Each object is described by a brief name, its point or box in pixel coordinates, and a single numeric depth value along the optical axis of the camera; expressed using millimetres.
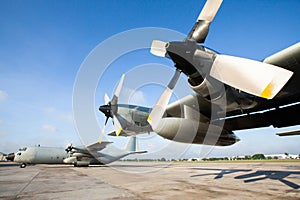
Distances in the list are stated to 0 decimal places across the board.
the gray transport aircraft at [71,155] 24391
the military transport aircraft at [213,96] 5086
